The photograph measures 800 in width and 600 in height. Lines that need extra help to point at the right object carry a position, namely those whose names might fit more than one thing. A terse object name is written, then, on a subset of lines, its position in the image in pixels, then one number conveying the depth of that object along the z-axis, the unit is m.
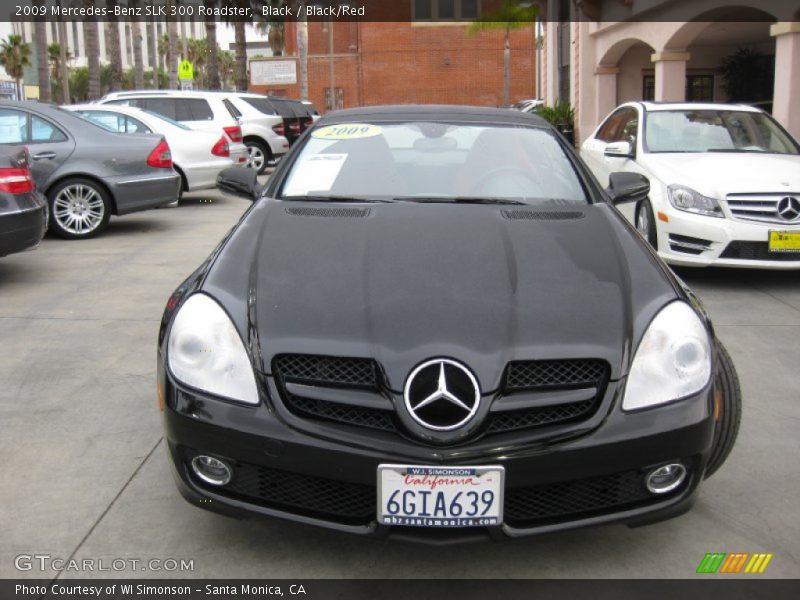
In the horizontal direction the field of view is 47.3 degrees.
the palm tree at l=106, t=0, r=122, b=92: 34.62
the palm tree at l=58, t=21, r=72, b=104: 37.75
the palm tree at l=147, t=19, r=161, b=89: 58.70
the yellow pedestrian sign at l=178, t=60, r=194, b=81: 29.64
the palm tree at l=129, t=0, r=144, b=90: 39.00
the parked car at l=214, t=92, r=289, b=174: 17.34
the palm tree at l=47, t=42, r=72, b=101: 74.88
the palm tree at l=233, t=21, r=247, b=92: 37.34
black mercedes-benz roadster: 2.56
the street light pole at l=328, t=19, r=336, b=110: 50.69
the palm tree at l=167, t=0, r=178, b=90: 43.03
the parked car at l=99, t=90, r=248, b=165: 15.53
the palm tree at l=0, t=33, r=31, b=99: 71.62
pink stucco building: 13.51
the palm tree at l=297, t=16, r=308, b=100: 45.59
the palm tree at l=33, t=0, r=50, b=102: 29.12
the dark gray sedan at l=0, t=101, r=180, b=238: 9.57
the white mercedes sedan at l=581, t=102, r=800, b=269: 6.80
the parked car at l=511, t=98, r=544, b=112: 28.43
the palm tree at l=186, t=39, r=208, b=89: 90.81
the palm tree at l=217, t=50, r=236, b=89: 94.75
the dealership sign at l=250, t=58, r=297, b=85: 49.06
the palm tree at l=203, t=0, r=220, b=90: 36.25
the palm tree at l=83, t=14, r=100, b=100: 32.62
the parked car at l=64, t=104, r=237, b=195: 12.23
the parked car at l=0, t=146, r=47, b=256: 6.88
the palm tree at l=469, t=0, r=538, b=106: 33.99
